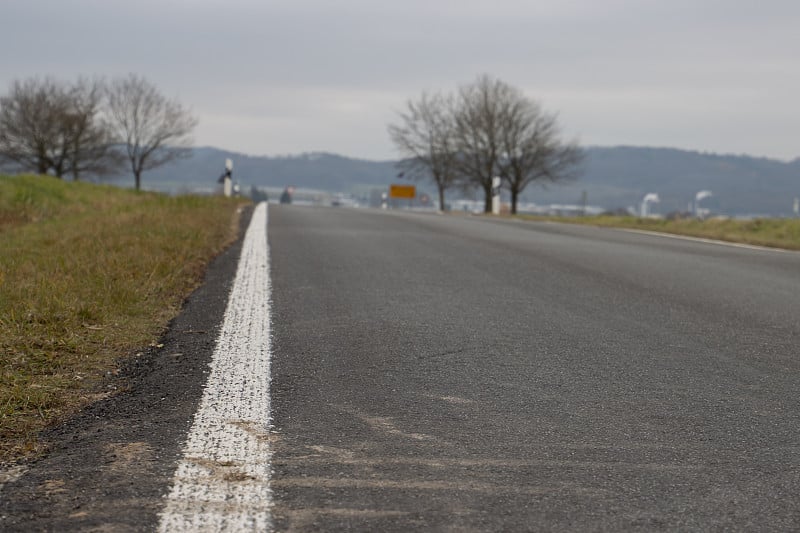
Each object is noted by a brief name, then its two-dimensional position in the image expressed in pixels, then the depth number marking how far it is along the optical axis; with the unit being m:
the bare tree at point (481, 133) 60.19
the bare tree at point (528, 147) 59.81
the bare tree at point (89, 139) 60.09
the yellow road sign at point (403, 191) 57.59
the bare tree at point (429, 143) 64.31
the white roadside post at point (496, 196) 33.03
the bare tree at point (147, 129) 66.62
